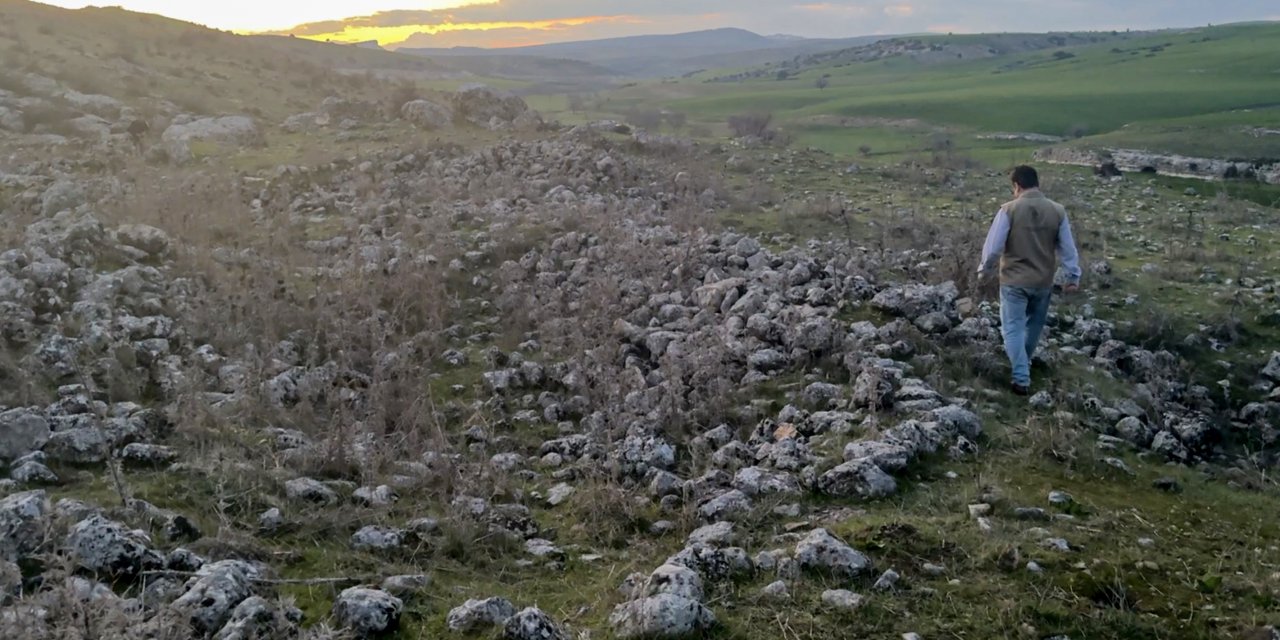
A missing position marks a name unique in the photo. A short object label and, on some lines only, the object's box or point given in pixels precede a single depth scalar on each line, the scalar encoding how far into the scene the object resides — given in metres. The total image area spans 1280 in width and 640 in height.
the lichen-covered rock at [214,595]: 4.08
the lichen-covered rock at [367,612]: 4.27
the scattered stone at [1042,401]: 7.46
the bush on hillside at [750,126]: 35.08
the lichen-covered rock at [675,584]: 4.37
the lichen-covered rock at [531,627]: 4.14
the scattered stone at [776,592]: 4.60
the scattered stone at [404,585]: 4.68
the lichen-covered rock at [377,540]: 5.24
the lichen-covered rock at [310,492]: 5.73
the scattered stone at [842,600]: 4.51
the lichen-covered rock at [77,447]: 6.01
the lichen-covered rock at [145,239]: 11.42
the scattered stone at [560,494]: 6.18
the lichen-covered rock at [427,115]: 23.98
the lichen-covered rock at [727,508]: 5.64
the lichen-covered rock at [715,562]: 4.80
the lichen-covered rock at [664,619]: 4.21
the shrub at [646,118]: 43.04
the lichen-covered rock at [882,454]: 6.16
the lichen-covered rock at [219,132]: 21.83
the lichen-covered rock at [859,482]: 5.91
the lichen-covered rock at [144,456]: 6.13
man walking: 8.07
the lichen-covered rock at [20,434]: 5.93
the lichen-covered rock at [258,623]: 3.99
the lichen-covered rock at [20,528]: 4.45
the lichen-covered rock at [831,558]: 4.80
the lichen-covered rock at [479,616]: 4.34
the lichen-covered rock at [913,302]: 8.96
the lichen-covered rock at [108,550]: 4.39
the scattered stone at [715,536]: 5.25
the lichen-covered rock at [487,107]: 24.81
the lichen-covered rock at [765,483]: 5.89
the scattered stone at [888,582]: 4.68
